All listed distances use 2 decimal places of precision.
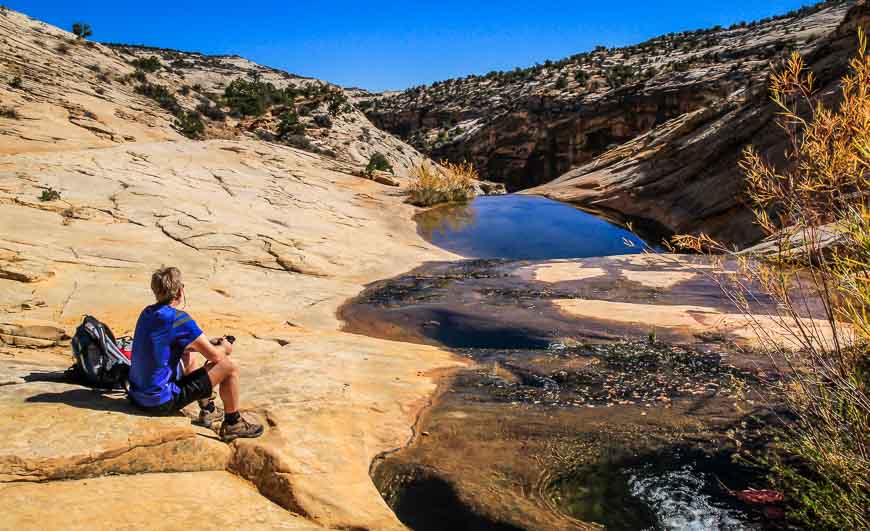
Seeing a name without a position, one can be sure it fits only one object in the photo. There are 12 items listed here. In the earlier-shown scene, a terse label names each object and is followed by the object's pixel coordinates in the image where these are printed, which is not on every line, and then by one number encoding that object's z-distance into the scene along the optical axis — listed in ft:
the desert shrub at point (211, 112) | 88.99
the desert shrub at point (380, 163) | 78.43
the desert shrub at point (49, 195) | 31.96
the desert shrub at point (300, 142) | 87.45
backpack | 13.28
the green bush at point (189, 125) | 72.64
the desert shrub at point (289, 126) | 93.45
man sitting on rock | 12.24
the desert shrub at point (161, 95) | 78.07
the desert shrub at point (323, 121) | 97.21
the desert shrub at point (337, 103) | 102.35
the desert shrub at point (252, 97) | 97.30
